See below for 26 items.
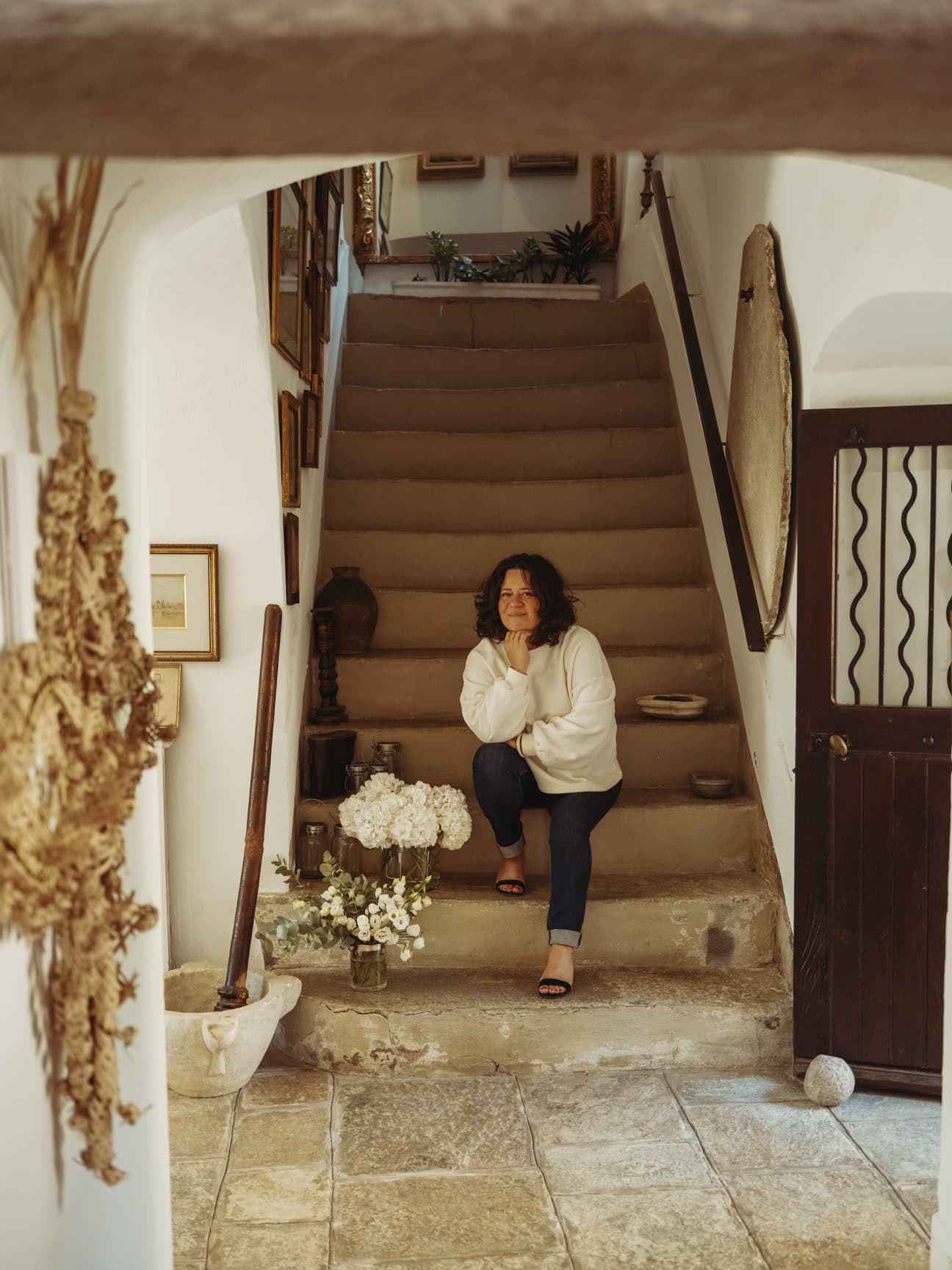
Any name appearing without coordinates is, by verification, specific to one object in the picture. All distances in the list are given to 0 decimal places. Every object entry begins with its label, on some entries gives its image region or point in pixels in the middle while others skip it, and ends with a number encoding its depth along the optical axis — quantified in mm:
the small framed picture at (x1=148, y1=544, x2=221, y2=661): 3332
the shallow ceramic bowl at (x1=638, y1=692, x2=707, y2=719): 3873
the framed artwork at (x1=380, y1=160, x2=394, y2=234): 6672
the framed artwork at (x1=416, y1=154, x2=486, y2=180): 6898
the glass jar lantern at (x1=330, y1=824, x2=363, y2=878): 3504
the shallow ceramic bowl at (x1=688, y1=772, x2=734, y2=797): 3688
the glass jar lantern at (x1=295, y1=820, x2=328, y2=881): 3576
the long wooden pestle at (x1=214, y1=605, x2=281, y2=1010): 3047
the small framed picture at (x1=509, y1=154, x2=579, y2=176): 6852
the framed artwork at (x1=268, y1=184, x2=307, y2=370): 3168
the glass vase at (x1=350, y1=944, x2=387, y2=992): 3213
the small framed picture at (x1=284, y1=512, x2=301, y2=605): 3527
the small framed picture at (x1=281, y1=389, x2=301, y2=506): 3426
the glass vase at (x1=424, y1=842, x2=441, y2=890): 3449
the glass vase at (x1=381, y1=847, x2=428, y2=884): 3314
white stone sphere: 2877
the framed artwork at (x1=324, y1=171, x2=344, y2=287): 4364
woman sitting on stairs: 3287
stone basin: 2865
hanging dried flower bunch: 1313
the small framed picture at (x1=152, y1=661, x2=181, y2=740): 3326
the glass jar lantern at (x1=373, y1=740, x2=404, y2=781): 3686
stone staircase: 3129
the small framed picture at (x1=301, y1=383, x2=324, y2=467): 3875
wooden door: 2904
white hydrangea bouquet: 3213
